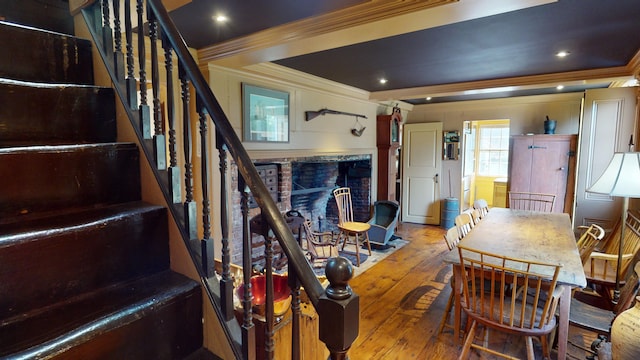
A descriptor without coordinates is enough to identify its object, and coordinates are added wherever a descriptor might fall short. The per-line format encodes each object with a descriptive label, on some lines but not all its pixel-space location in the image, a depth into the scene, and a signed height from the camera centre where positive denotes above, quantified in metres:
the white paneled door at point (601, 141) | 4.01 +0.25
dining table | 2.10 -0.70
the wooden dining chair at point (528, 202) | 5.01 -0.69
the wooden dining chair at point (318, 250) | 3.61 -1.13
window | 7.30 +0.23
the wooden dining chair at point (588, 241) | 2.60 -0.72
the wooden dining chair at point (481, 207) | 4.05 -0.62
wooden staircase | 0.88 -0.25
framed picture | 3.22 +0.45
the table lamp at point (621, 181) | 2.25 -0.15
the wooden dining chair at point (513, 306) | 1.97 -1.01
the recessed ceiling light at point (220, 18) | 2.18 +0.96
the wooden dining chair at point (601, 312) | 1.89 -1.06
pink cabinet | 4.94 -0.10
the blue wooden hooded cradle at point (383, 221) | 4.80 -1.05
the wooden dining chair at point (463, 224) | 3.07 -0.65
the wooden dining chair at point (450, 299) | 2.73 -1.23
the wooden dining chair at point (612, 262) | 2.53 -0.88
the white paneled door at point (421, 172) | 6.38 -0.29
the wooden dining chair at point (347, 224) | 4.38 -0.97
